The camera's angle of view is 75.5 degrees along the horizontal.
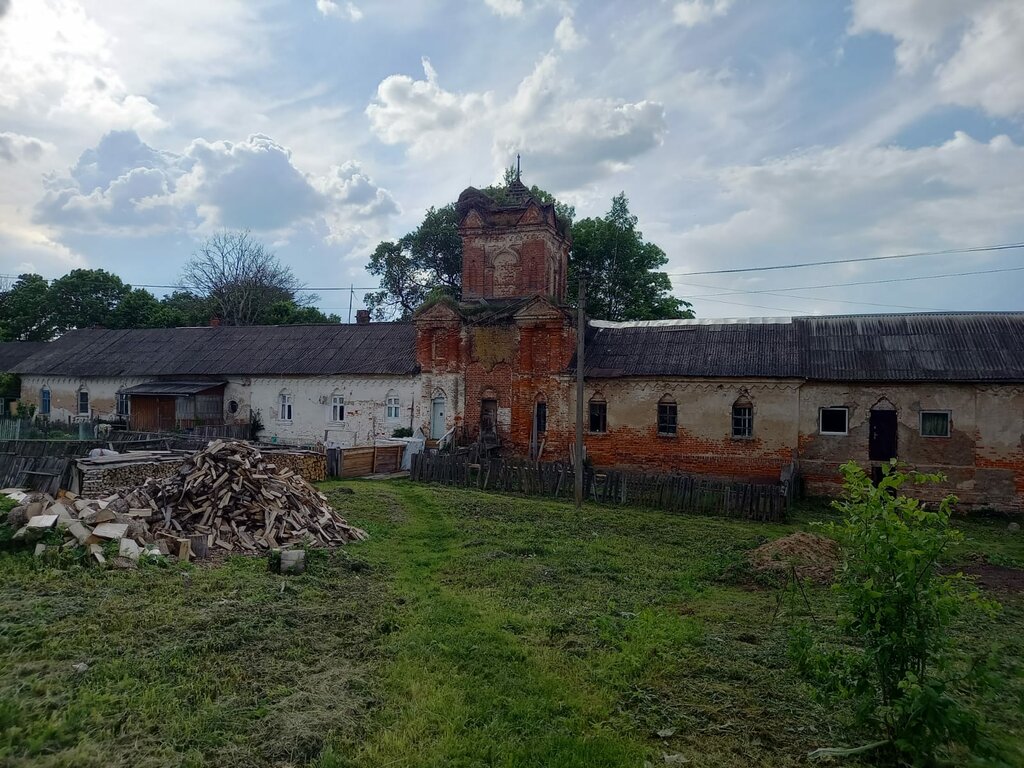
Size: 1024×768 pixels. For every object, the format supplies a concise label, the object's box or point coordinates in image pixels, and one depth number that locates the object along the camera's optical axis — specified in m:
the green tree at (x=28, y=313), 45.31
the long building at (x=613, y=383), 18.50
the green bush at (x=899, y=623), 4.54
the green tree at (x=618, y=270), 37.16
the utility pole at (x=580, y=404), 16.23
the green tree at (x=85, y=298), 45.09
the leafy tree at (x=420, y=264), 42.53
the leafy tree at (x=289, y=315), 42.22
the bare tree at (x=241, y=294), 48.28
